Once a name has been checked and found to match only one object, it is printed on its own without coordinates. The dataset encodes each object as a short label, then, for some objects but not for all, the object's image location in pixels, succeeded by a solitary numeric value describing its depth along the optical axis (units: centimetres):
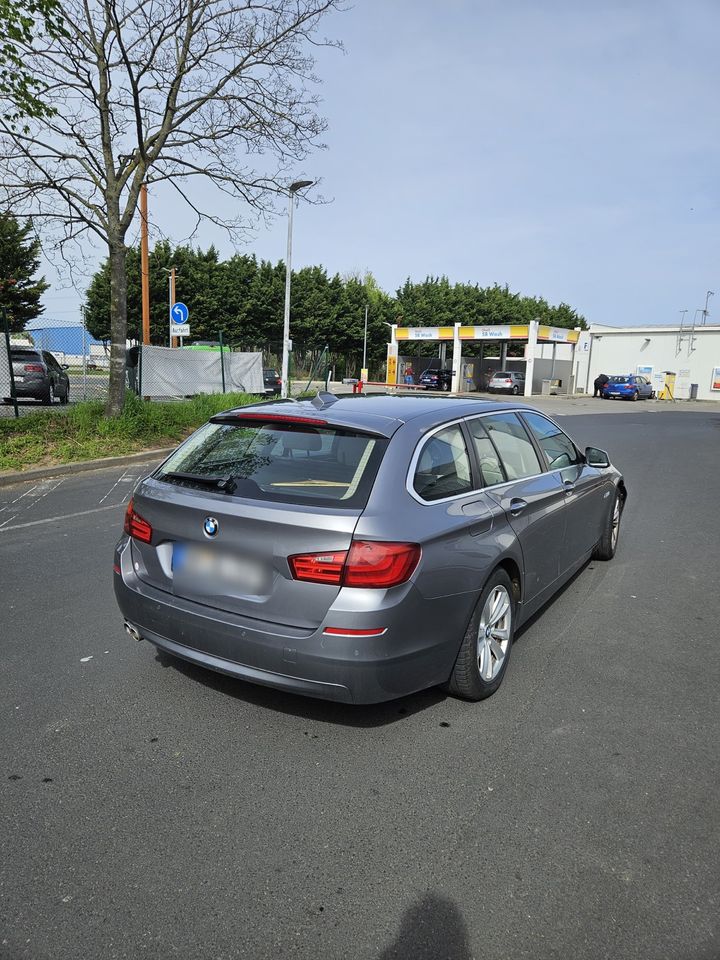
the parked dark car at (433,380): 4966
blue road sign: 2109
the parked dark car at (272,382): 2618
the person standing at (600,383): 4912
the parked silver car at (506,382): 4662
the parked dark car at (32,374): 1625
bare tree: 1164
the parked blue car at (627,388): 4675
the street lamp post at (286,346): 2218
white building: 5219
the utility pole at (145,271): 1870
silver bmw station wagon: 292
